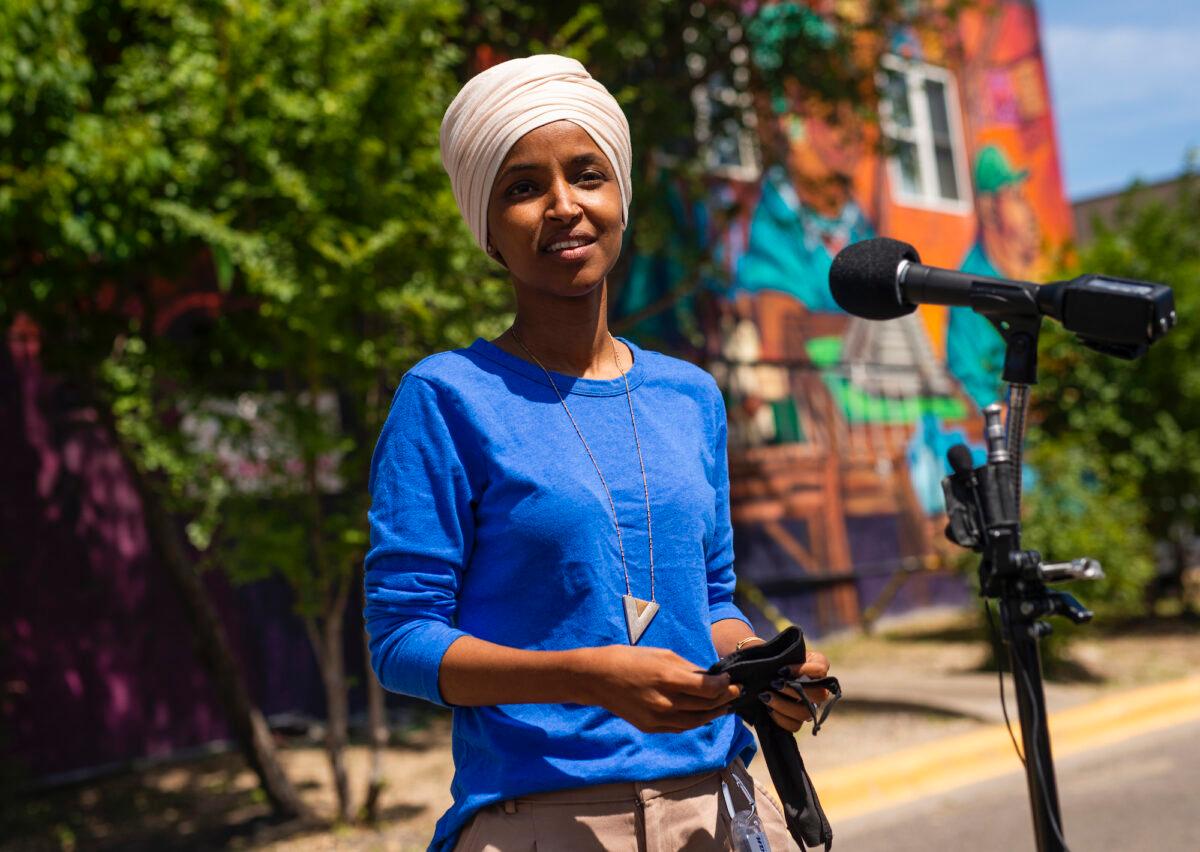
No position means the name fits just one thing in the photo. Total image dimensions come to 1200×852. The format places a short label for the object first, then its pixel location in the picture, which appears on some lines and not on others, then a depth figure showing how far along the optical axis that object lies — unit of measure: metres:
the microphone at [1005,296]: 1.97
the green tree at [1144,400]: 11.15
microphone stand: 2.22
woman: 1.65
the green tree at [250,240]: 5.13
